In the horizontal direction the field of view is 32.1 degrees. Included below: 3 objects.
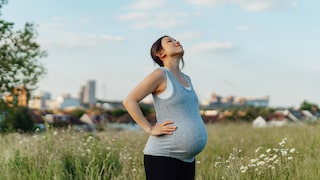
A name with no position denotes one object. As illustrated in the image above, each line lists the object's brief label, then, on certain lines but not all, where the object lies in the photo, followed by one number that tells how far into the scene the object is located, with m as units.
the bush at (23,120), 23.22
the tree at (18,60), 14.09
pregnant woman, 4.10
